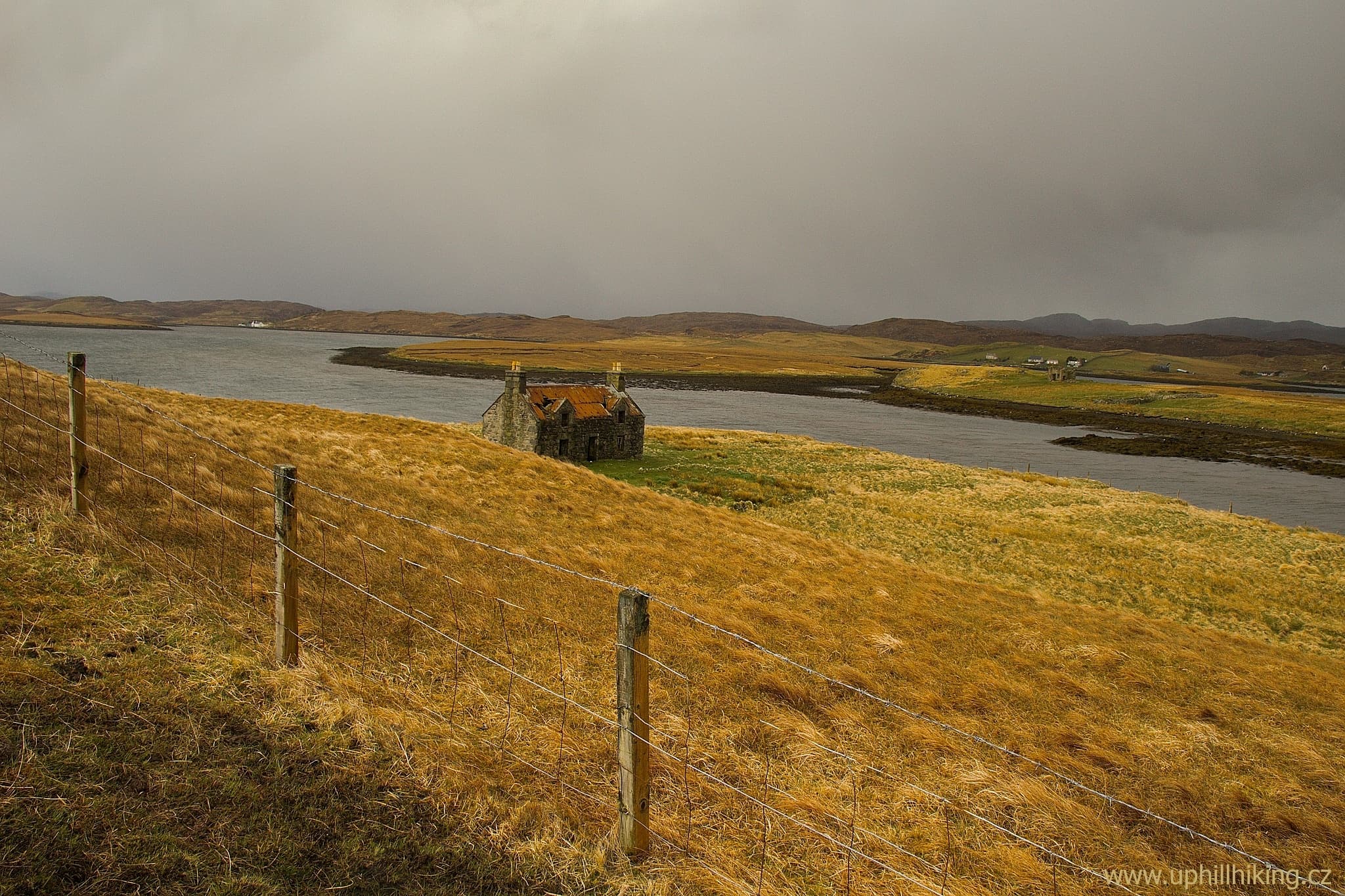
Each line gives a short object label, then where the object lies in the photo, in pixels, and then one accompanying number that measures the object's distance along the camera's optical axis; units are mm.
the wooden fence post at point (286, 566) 7078
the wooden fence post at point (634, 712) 5129
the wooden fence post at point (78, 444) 9047
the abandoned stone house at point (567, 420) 45344
